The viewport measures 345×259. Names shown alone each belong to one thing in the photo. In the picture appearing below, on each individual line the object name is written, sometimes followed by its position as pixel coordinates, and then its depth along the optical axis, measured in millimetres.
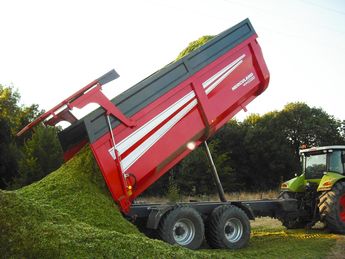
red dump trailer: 6598
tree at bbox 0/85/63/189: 20594
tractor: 9648
